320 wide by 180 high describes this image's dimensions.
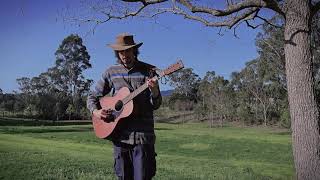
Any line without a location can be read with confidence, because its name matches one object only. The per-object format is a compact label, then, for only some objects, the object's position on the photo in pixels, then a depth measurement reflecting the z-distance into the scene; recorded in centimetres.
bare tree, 446
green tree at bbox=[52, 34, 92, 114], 5057
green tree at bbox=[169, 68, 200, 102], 6022
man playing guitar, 338
